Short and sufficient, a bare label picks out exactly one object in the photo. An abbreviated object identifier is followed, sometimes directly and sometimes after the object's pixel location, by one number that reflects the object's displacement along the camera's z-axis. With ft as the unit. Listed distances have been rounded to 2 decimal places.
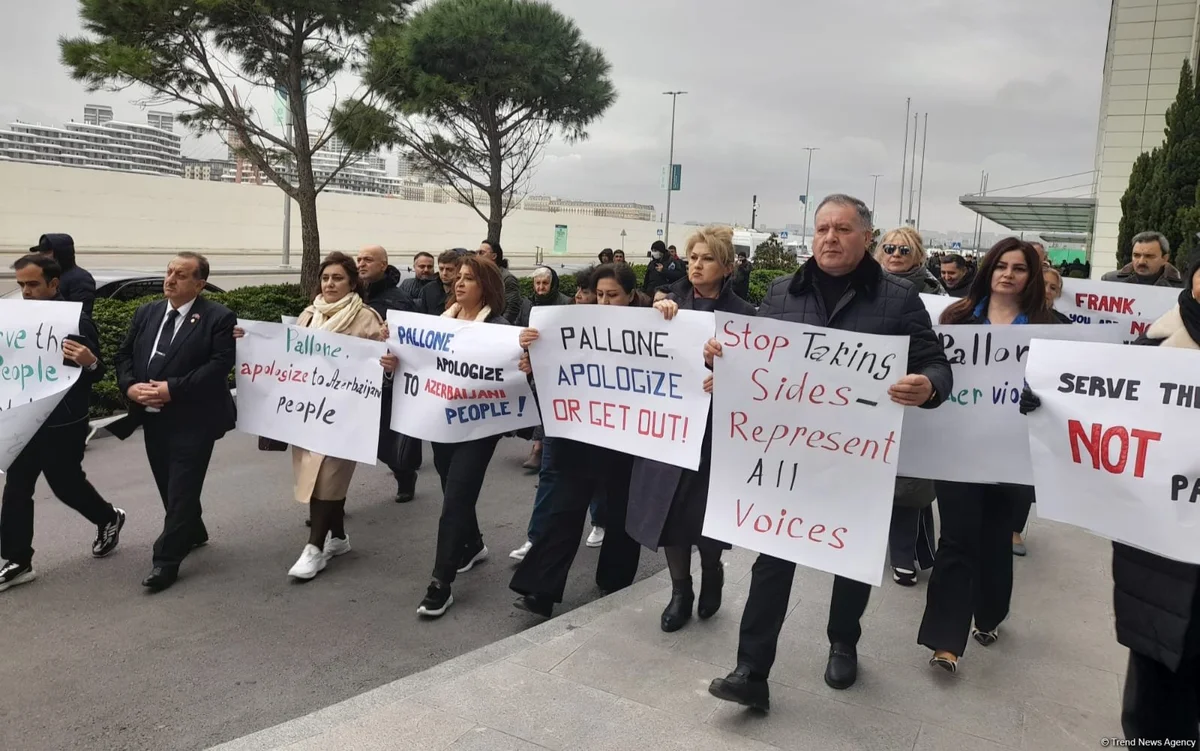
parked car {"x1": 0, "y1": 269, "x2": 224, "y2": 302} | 36.55
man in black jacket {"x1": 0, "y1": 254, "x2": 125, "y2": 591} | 15.57
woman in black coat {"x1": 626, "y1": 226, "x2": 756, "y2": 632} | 13.12
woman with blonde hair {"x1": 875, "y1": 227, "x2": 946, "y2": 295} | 19.79
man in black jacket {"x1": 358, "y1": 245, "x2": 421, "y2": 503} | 17.28
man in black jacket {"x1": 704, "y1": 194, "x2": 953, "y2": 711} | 10.59
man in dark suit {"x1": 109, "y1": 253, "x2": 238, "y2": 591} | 15.70
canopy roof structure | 100.99
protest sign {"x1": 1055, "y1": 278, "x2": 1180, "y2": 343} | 20.04
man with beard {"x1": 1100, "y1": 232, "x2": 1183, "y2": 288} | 21.90
